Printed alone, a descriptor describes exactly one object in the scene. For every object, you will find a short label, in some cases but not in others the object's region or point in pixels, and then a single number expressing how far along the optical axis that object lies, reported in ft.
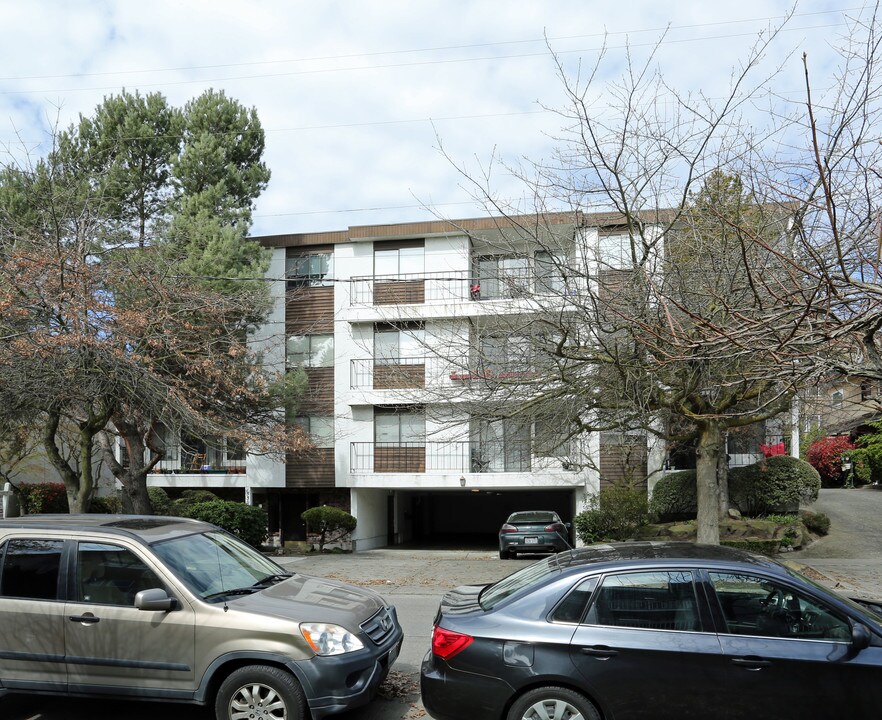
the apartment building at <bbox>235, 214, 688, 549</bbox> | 76.18
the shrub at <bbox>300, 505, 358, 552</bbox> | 76.28
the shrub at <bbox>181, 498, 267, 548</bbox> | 68.49
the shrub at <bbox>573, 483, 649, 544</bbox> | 66.28
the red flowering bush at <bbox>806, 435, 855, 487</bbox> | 117.19
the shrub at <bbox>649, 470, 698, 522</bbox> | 70.44
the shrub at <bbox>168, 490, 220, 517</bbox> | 76.23
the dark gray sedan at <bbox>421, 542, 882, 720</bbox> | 15.75
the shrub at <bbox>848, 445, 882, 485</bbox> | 103.39
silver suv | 18.08
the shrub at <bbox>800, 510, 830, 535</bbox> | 68.06
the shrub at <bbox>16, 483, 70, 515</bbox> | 84.17
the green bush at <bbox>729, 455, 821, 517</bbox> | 69.36
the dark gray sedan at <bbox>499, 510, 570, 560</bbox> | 64.69
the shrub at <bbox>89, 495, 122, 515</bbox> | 77.66
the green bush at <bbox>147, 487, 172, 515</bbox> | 78.42
